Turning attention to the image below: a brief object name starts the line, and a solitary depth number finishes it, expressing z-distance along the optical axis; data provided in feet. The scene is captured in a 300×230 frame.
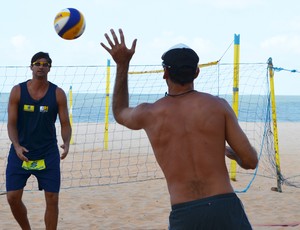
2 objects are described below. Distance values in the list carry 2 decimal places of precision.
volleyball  16.81
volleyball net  27.73
